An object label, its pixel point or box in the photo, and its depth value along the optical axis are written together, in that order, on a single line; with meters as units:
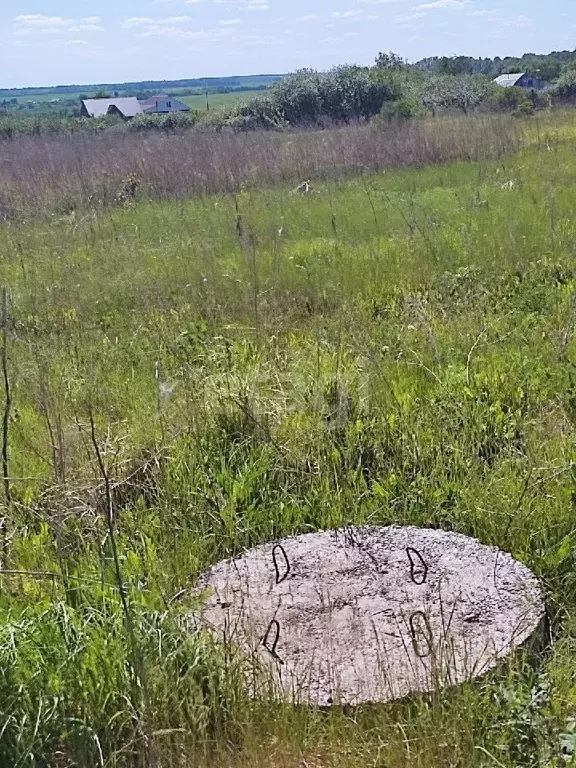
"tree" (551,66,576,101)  32.67
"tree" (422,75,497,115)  25.83
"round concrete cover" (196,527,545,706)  2.47
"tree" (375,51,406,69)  45.03
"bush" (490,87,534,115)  19.30
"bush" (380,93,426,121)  21.30
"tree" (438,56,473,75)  53.87
